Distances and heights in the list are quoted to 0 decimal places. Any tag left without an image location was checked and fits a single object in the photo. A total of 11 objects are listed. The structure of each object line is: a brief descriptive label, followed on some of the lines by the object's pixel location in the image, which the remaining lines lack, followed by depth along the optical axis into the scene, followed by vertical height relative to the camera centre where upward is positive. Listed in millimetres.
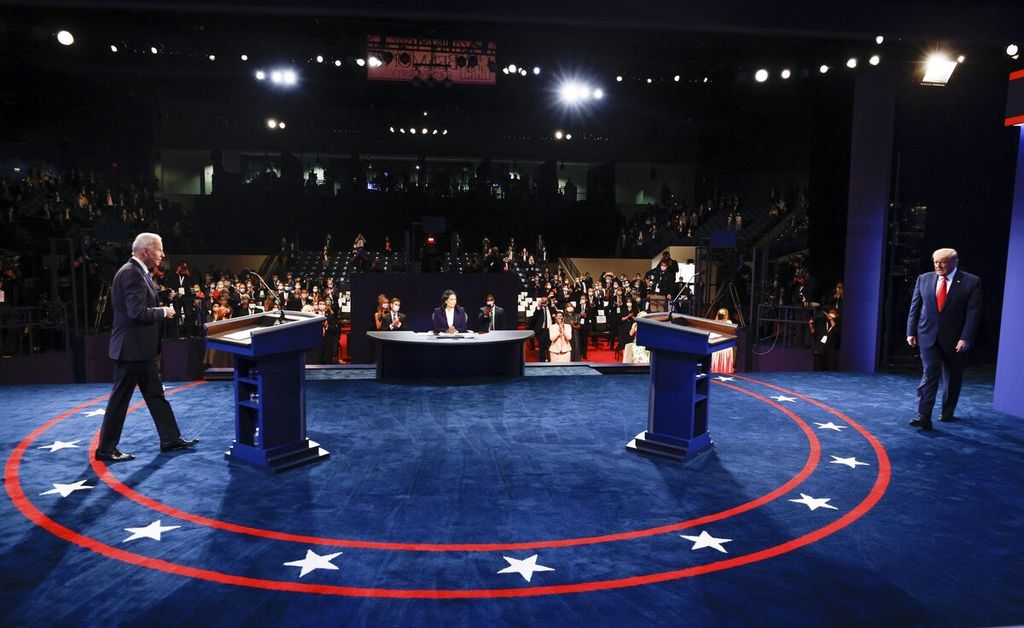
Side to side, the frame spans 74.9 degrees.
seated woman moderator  9820 -671
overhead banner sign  13570 +4545
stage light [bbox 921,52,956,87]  9820 +3231
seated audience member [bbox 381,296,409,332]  11516 -842
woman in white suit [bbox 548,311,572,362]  11555 -1125
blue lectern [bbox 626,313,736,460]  5729 -942
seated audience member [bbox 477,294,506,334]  11297 -737
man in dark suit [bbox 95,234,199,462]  5465 -608
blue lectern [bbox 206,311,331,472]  5391 -1027
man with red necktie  6840 -313
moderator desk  9398 -1213
